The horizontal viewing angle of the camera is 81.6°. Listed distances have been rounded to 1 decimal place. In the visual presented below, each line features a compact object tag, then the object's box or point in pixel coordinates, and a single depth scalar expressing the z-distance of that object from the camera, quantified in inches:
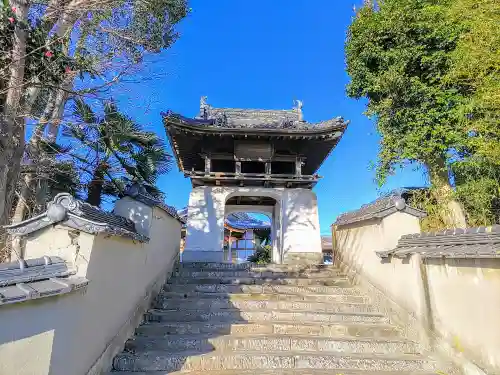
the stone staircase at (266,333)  131.5
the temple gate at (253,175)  385.7
